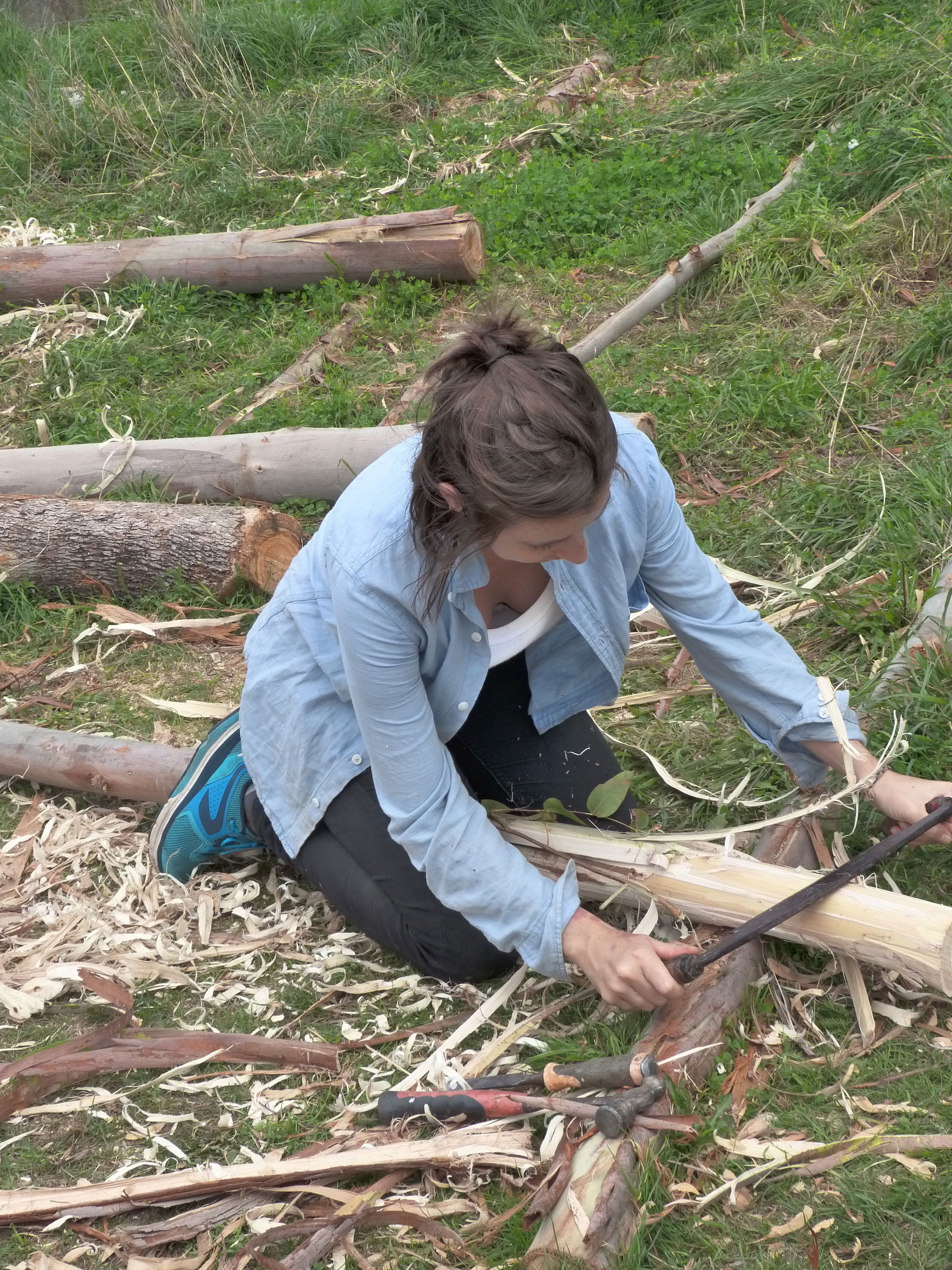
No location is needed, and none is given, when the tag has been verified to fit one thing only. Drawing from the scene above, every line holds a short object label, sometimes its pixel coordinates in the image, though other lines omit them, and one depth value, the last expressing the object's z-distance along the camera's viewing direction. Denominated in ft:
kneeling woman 6.56
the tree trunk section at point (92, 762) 10.91
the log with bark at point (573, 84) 23.76
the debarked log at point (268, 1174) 7.35
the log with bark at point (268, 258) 19.30
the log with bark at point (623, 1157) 6.41
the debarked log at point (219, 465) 14.78
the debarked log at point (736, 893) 7.27
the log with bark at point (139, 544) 13.93
